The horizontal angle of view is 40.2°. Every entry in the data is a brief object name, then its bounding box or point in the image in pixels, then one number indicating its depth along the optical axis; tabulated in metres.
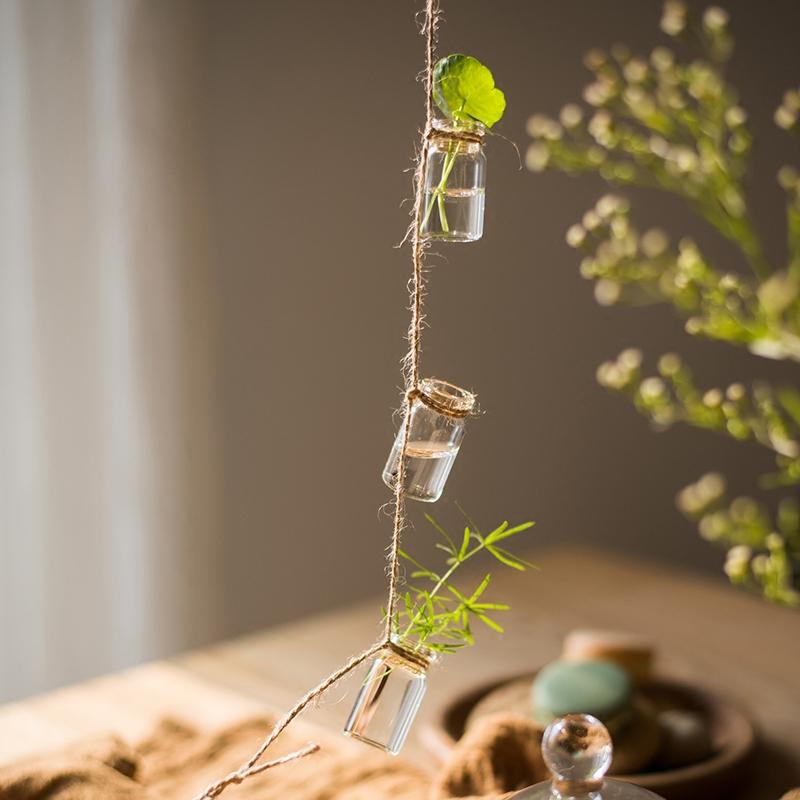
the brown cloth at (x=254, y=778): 0.60
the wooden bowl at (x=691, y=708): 0.70
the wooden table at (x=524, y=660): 0.87
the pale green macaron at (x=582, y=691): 0.76
